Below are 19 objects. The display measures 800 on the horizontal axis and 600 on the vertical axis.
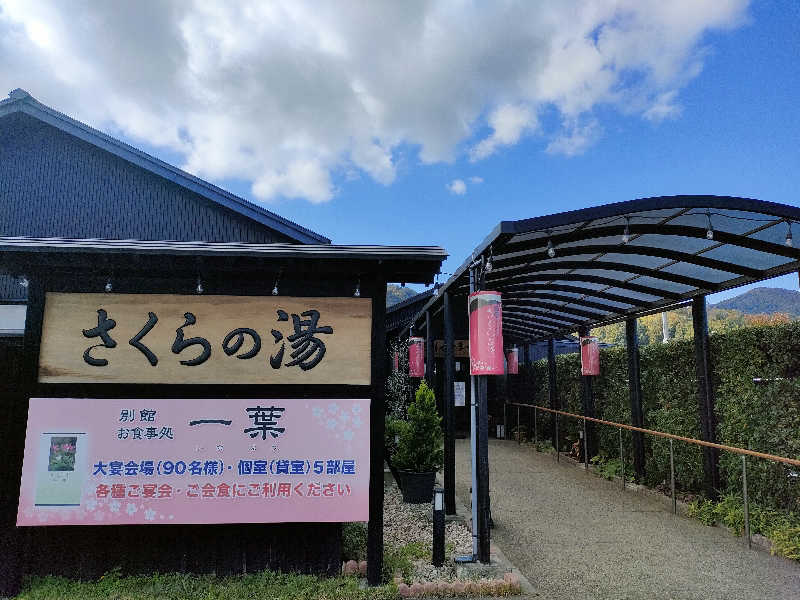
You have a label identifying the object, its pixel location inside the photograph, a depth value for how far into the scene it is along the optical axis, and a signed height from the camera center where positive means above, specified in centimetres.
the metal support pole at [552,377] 1311 +4
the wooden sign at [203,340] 498 +35
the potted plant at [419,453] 774 -111
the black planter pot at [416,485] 773 -158
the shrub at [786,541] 529 -164
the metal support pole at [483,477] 508 -100
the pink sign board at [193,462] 480 -78
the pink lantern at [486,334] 513 +43
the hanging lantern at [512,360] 1430 +50
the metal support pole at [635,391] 870 -20
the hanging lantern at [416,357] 1172 +47
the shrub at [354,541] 532 -172
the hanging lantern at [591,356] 1013 +44
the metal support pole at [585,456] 1006 -146
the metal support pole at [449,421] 702 -61
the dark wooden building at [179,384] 480 +2
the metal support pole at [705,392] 691 -17
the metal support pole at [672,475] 706 -129
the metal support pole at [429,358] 928 +36
